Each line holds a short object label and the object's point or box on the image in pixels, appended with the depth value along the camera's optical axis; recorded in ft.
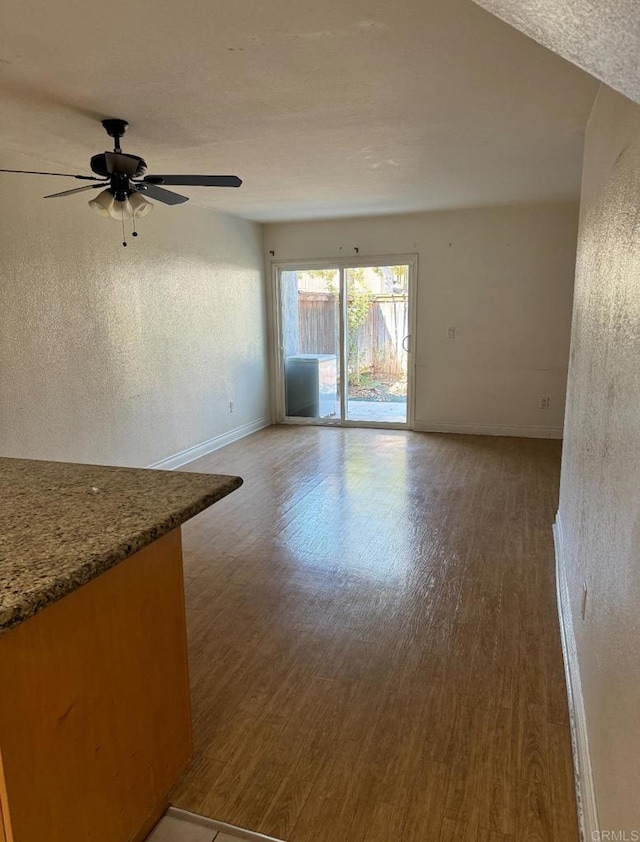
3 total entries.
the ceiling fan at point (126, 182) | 8.73
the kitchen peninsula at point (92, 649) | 3.38
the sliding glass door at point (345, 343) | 20.75
